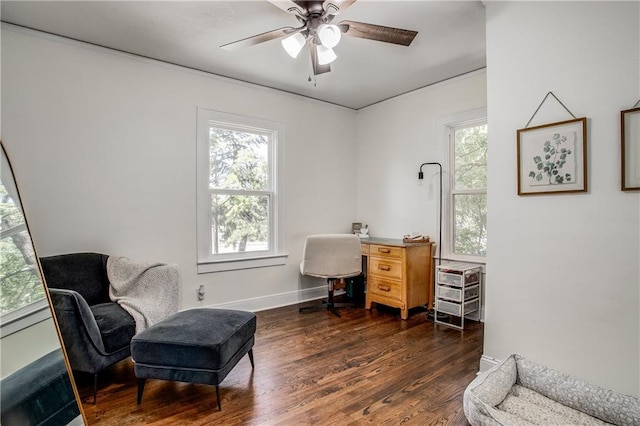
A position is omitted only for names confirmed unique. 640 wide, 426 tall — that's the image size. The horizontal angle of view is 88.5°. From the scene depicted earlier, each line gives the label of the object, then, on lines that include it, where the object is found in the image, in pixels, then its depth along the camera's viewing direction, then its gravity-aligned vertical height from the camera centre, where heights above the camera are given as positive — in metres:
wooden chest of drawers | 3.56 -0.68
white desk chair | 3.61 -0.46
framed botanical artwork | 1.90 +0.34
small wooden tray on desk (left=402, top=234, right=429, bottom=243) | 3.75 -0.28
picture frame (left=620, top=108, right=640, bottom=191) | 1.70 +0.34
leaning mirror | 1.43 -0.60
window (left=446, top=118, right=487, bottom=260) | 3.54 +0.27
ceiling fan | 1.97 +1.19
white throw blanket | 2.57 -0.56
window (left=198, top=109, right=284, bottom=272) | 3.50 +0.25
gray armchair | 1.96 -0.67
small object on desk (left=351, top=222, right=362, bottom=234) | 4.66 -0.18
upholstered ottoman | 1.90 -0.81
